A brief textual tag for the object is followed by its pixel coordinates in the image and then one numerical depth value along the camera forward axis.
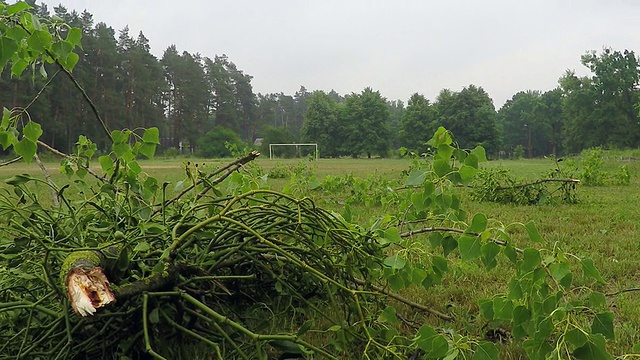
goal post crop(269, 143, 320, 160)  53.88
